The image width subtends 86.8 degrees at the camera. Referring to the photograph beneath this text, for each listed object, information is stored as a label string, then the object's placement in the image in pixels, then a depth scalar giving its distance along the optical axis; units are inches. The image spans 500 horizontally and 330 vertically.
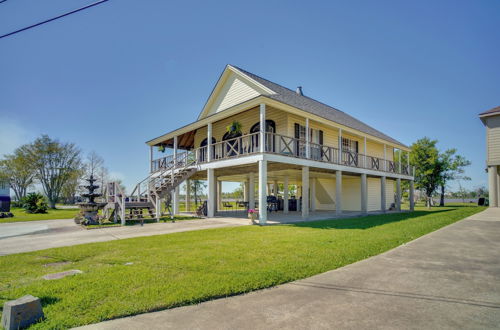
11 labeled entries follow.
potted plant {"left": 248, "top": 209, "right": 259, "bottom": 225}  452.4
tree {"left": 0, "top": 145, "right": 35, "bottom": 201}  1467.8
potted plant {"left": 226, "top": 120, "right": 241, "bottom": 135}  557.5
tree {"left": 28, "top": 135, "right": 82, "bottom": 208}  1481.3
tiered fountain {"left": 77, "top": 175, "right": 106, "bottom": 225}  481.4
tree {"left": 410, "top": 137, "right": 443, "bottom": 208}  1288.1
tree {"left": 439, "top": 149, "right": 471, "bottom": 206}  1308.3
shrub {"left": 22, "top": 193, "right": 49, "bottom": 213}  906.9
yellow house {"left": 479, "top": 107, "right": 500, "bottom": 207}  605.4
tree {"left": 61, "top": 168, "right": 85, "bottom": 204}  1587.1
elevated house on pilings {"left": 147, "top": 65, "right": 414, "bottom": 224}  510.7
